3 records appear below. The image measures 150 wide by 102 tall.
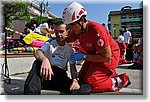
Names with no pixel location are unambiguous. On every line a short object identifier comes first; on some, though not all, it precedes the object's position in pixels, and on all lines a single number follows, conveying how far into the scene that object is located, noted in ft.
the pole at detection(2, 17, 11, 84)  7.79
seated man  4.76
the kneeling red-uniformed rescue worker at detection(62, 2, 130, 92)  4.98
